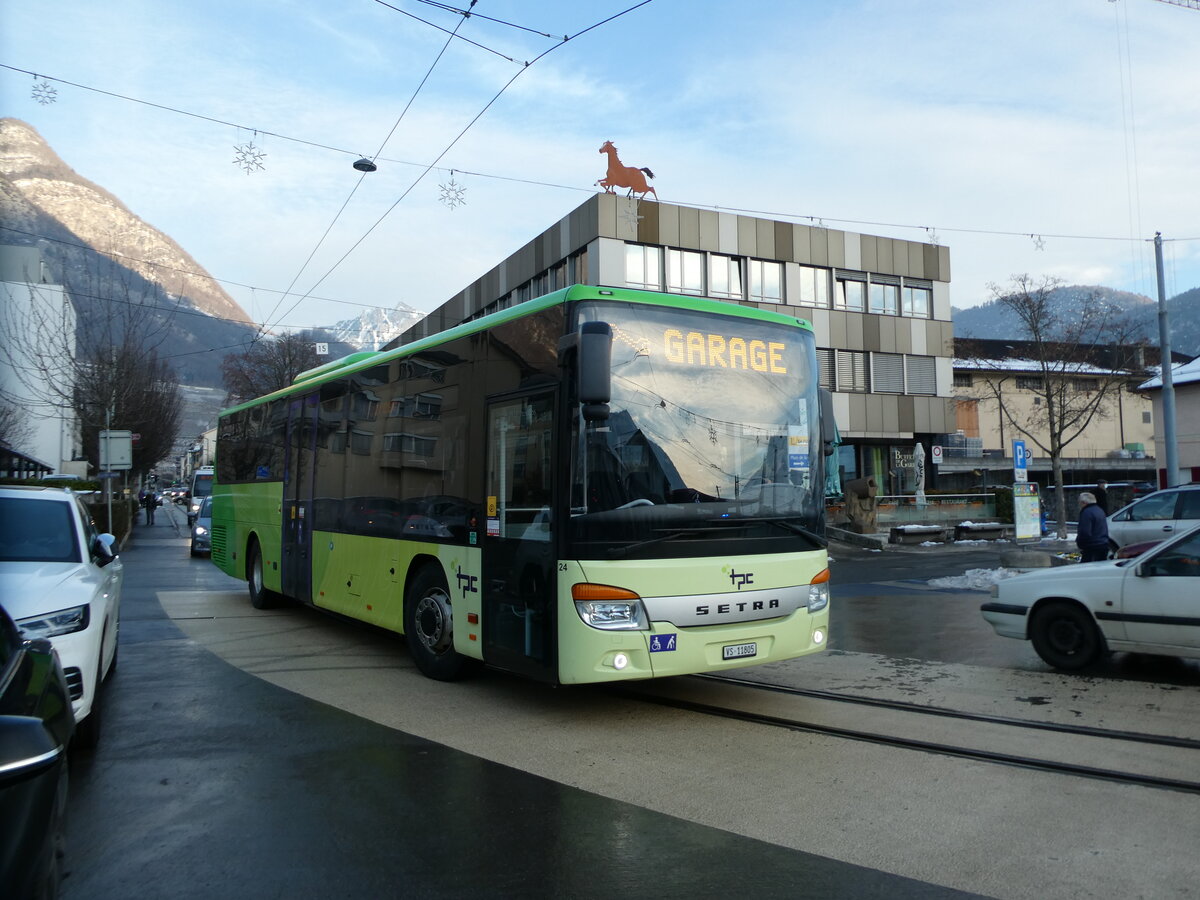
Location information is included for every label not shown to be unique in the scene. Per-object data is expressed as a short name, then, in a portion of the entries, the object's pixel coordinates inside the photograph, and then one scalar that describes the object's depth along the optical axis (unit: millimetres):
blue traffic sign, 22562
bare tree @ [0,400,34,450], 28016
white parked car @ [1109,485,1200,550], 15414
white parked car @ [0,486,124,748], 5355
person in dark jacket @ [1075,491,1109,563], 13242
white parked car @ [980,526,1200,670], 7582
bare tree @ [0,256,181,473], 27203
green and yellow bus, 6203
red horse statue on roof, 34875
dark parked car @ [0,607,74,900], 2396
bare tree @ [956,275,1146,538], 33969
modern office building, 35625
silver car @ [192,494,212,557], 24922
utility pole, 21375
